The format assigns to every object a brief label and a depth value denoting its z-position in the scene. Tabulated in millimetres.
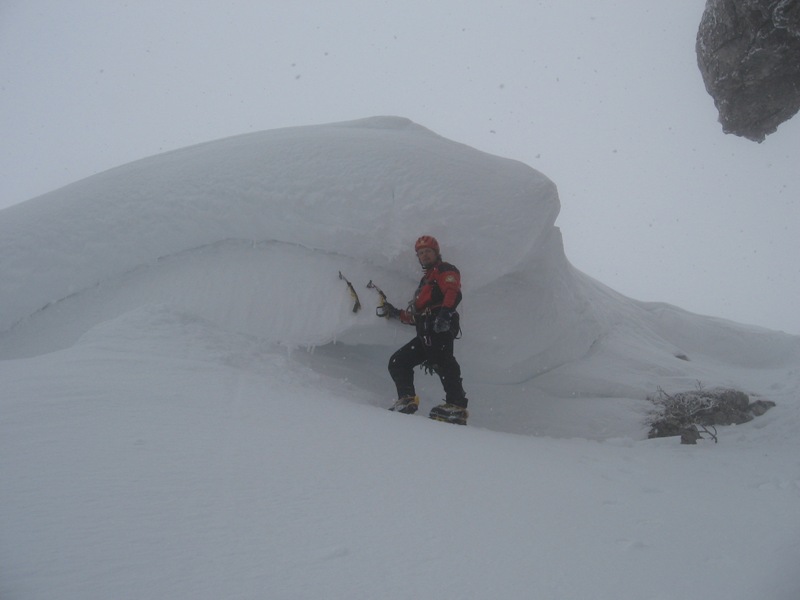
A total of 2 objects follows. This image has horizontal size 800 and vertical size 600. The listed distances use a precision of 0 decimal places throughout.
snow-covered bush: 5598
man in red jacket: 5082
